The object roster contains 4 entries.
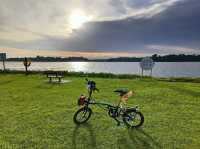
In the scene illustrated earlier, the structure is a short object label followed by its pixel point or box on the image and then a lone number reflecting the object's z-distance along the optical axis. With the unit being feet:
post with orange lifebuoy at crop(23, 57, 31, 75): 58.09
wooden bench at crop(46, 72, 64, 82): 41.57
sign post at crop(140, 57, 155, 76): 60.74
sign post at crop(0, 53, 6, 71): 65.30
